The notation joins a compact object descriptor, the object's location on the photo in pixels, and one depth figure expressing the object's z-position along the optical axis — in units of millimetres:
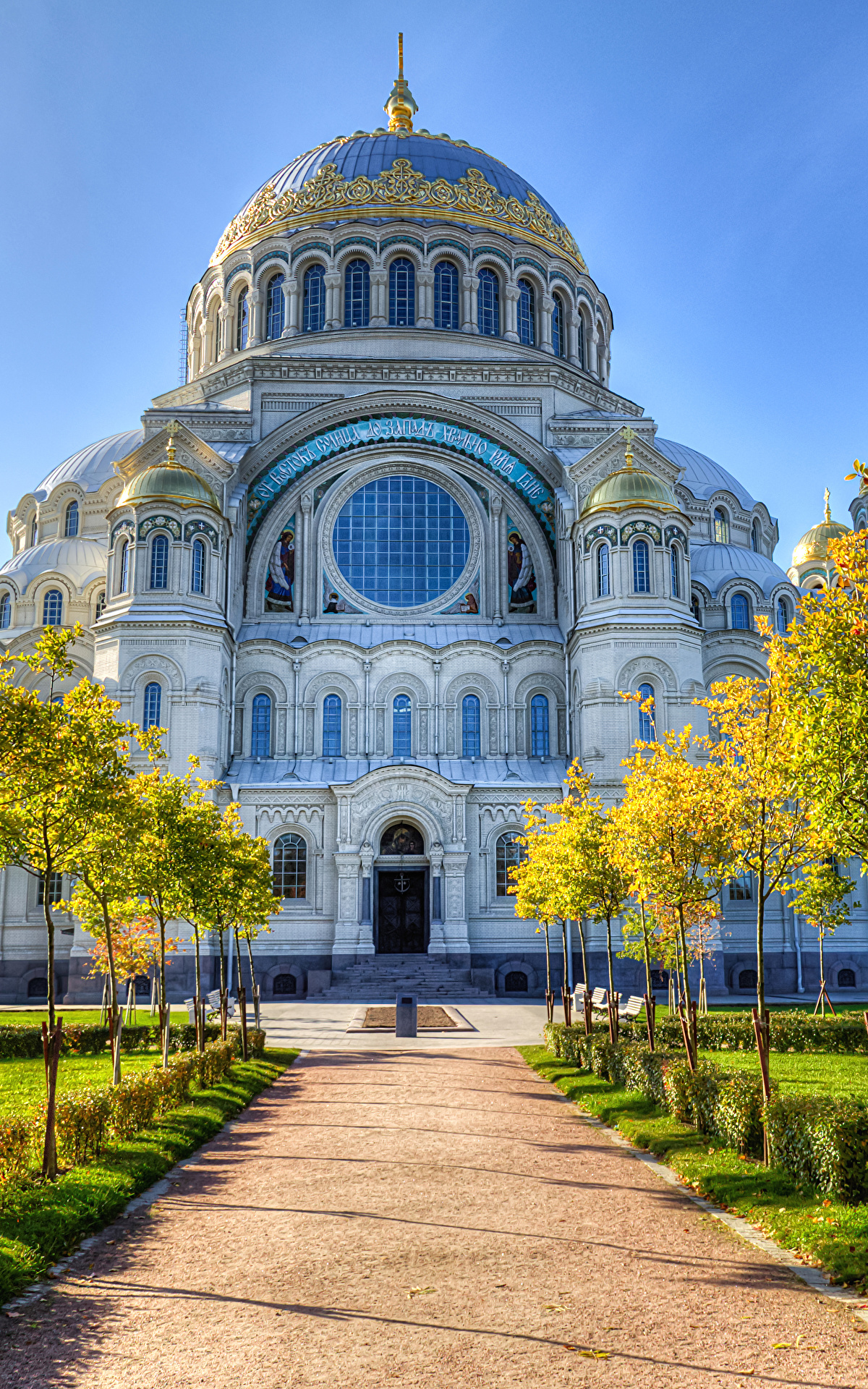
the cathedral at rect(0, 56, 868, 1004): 42531
